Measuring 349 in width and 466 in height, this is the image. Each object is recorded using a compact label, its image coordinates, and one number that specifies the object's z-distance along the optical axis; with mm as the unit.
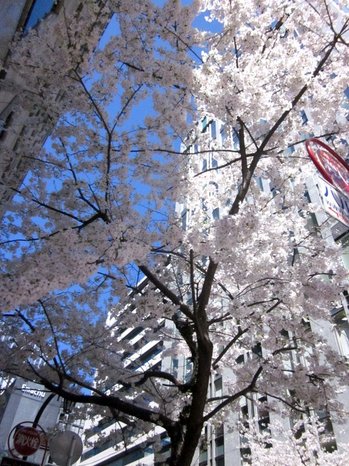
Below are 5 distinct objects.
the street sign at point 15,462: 7461
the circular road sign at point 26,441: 6246
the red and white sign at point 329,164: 4418
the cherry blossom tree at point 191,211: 5785
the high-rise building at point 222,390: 8305
